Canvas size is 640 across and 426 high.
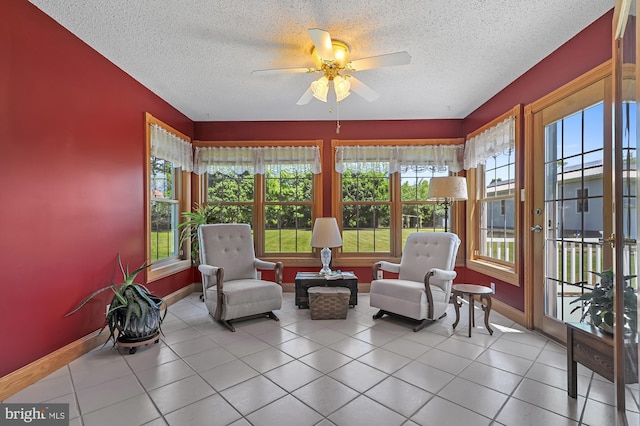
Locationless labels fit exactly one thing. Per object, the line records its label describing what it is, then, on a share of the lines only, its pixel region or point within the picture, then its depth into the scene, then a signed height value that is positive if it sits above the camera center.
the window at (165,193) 3.30 +0.27
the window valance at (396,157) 4.14 +0.81
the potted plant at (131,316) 2.32 -0.83
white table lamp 3.33 -0.24
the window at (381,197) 4.23 +0.24
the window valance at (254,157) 4.25 +0.83
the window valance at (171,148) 3.33 +0.83
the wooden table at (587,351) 1.55 -0.79
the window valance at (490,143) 3.07 +0.83
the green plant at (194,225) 3.89 -0.16
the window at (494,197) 3.10 +0.19
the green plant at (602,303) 1.60 -0.52
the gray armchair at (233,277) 2.81 -0.71
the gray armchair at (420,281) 2.81 -0.73
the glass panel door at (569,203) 2.19 +0.08
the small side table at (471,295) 2.64 -0.77
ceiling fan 2.04 +1.13
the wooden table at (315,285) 3.42 -0.85
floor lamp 3.24 +0.28
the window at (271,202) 4.37 +0.17
